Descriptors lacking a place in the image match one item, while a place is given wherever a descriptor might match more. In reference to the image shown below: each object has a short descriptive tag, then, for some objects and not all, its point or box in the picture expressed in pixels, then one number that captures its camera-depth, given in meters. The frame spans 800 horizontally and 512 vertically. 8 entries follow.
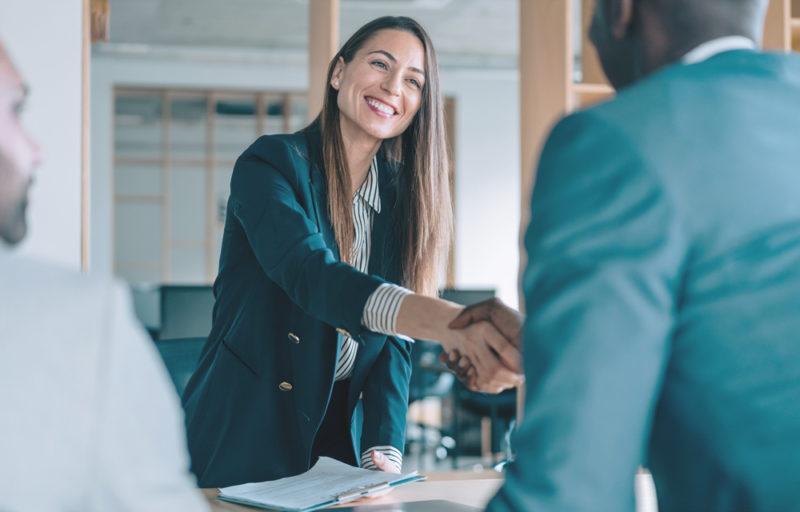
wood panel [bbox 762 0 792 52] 3.39
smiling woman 1.53
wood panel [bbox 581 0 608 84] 3.54
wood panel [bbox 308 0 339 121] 3.84
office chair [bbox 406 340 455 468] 5.82
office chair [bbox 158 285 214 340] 3.65
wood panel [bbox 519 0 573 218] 3.34
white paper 1.38
